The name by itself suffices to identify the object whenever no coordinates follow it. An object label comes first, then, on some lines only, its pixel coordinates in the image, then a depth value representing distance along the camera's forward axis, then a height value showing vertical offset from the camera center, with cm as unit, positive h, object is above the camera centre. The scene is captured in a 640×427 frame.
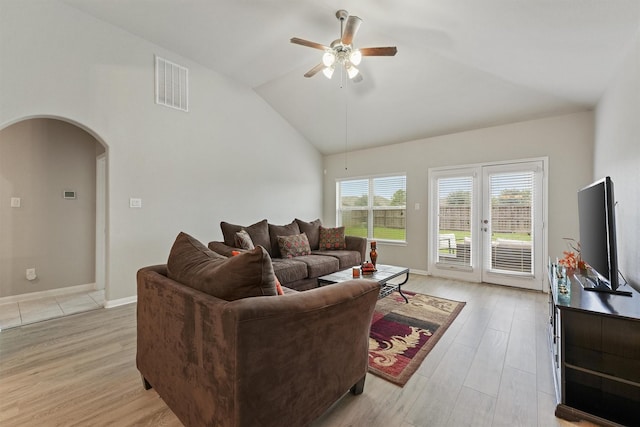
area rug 202 -112
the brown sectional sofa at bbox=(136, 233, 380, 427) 105 -58
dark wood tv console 147 -83
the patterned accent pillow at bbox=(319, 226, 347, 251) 464 -45
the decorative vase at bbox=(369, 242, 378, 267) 342 -52
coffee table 302 -73
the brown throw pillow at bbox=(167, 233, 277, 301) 120 -29
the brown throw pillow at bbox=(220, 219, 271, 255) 366 -28
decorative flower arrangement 253 -48
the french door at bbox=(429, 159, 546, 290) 394 -15
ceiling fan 252 +161
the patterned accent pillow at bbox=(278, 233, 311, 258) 401 -49
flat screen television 169 -16
